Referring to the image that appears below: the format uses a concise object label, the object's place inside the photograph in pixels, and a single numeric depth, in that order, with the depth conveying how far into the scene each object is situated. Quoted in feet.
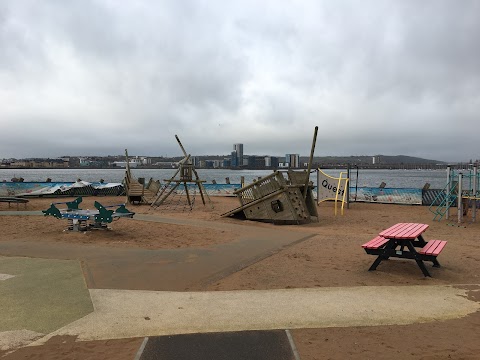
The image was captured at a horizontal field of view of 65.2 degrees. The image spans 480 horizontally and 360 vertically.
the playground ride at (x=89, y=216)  37.19
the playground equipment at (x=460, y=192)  49.01
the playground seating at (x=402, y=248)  22.03
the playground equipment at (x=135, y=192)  73.67
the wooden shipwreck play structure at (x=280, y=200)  49.26
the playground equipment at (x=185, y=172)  67.05
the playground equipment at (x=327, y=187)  67.67
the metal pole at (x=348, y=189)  67.63
